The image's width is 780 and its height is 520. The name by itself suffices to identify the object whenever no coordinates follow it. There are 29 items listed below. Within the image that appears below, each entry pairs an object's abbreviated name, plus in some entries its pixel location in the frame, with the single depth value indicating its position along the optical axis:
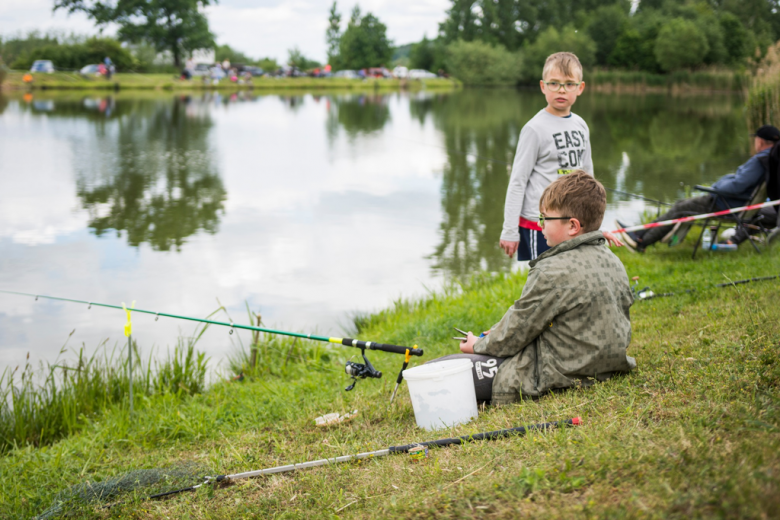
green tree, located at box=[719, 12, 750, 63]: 57.29
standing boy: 3.74
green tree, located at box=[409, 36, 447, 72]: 80.00
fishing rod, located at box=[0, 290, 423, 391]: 2.97
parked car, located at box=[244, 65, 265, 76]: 62.92
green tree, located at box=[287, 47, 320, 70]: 73.25
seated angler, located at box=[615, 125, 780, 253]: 6.03
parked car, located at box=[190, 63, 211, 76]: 56.91
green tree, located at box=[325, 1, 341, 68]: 87.62
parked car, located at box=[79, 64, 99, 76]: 46.83
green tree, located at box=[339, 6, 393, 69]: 76.81
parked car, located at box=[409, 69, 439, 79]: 71.31
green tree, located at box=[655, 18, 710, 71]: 54.00
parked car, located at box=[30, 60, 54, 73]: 45.31
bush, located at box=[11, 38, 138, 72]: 49.16
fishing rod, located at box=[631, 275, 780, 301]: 4.55
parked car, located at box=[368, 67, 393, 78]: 71.88
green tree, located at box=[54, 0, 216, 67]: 59.53
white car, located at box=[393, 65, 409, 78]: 69.88
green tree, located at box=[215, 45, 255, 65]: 71.50
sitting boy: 2.64
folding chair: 6.02
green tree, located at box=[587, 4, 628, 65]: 68.19
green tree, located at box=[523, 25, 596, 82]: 64.00
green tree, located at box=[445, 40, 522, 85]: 64.88
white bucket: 2.82
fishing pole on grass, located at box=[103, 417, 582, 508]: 2.50
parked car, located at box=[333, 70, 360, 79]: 68.46
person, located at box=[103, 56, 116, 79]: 45.94
